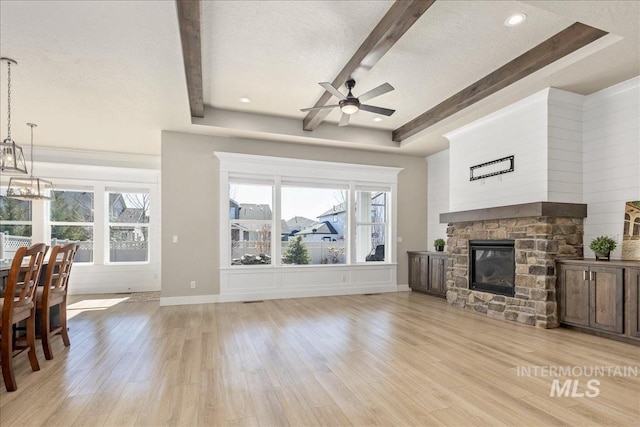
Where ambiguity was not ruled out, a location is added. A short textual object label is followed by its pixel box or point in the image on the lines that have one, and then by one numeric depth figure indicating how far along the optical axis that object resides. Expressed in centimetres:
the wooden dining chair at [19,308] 244
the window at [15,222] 657
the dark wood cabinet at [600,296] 343
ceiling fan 365
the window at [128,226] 718
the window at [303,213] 597
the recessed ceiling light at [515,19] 305
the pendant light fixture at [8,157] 389
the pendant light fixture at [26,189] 502
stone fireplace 412
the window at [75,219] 689
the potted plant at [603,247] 383
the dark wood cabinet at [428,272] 609
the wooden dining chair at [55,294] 304
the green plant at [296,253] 631
